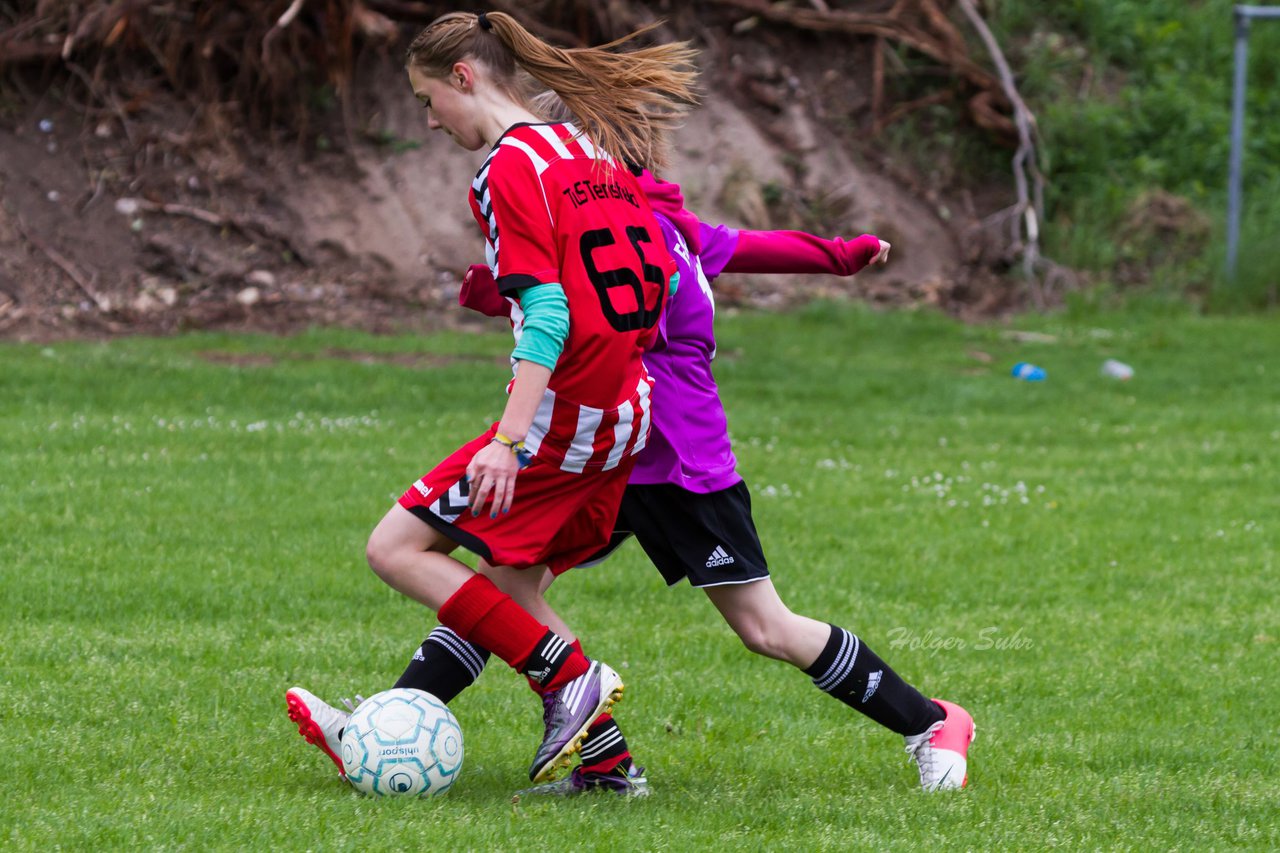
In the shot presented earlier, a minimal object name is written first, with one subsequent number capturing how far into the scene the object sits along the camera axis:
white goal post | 36.72
